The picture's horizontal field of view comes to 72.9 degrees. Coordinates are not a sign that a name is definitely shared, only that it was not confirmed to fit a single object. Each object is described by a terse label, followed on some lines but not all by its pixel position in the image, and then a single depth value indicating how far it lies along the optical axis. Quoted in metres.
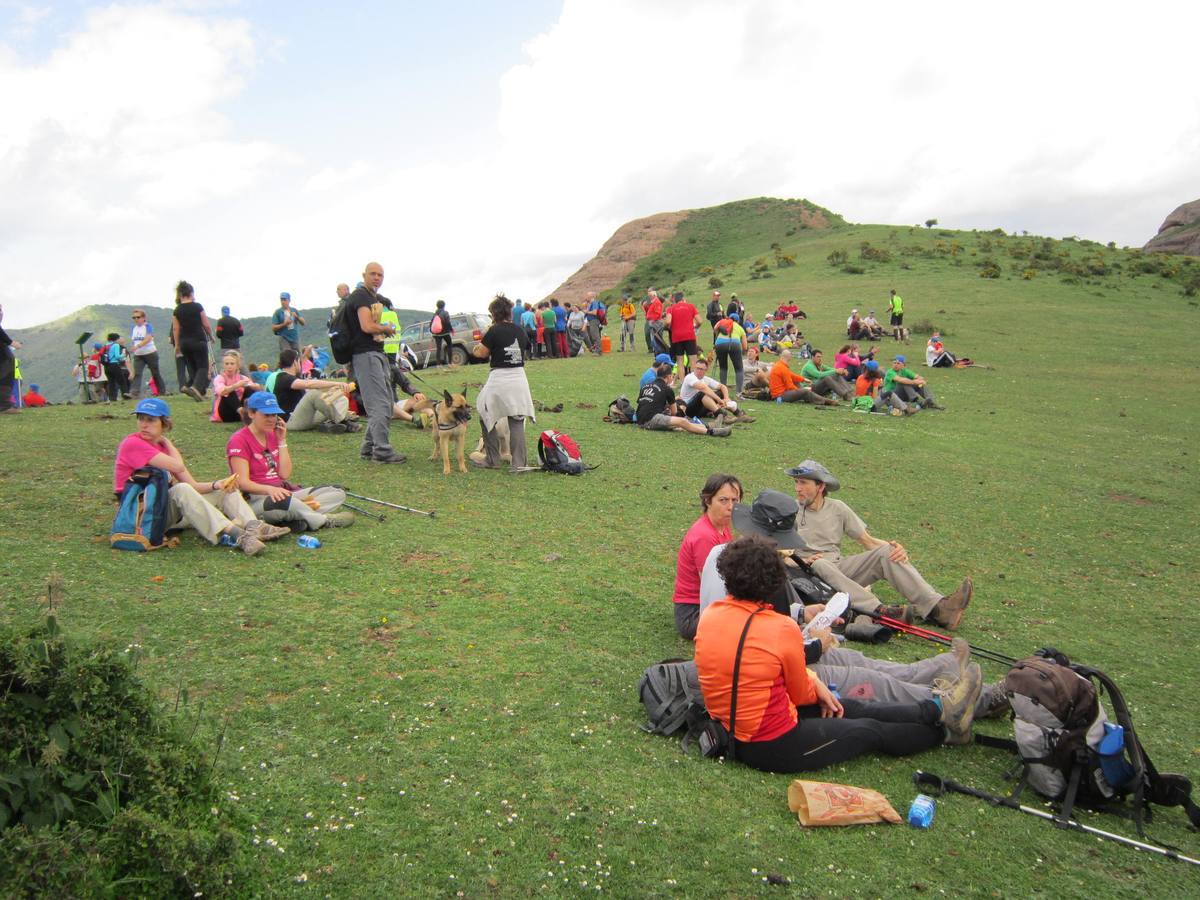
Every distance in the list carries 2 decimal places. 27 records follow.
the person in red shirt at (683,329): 16.80
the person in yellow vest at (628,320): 29.33
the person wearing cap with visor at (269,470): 7.00
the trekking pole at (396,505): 8.02
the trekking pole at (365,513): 7.74
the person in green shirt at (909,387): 16.73
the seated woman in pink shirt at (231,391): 11.62
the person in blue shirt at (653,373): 13.59
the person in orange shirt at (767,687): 3.98
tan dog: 9.53
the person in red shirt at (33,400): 15.62
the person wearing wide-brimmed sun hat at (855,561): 6.05
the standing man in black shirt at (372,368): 9.03
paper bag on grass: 3.55
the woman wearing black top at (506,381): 9.34
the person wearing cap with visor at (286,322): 15.32
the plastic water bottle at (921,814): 3.63
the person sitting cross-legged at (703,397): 13.33
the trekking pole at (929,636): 5.49
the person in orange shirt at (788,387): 16.64
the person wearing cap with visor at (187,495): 6.43
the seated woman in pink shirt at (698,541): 5.44
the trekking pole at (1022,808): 3.55
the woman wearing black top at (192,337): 13.27
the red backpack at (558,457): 10.15
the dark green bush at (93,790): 2.18
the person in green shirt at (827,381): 17.05
